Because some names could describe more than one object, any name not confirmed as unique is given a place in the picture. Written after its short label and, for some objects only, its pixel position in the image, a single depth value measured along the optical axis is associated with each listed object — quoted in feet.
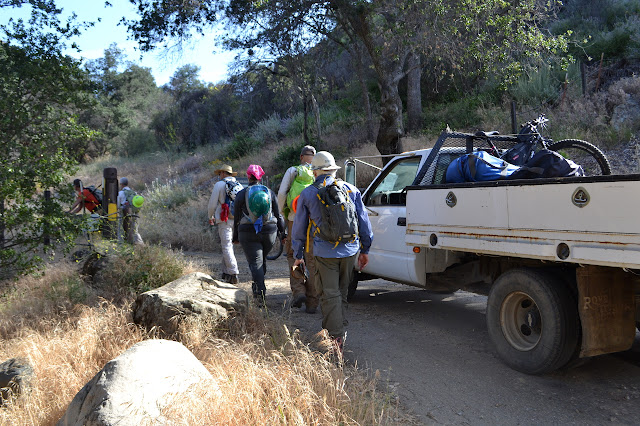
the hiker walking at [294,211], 22.56
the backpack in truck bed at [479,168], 17.67
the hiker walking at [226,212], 28.09
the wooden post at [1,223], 26.67
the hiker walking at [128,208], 36.02
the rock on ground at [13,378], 15.96
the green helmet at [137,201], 38.22
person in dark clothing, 23.19
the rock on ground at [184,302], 18.65
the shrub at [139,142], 128.16
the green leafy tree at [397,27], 38.52
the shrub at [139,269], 24.71
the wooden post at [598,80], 51.47
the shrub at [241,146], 84.38
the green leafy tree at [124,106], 130.11
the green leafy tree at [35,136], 26.89
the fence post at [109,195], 36.70
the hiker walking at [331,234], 16.74
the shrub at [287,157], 67.21
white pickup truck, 12.85
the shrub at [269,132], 85.30
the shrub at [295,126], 82.07
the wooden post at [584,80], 51.44
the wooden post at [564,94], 50.85
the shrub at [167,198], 59.71
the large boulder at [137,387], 11.71
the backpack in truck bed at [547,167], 16.34
